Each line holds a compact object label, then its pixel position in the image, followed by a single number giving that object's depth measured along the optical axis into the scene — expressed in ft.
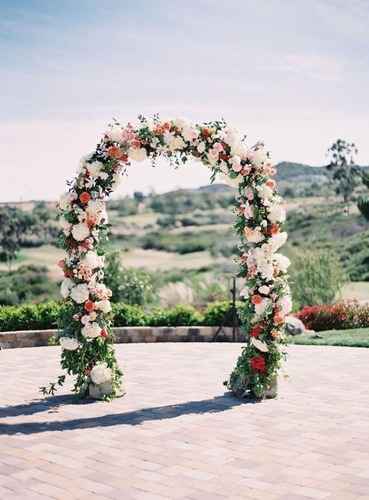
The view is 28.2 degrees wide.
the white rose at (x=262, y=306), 28.84
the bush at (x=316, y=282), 79.05
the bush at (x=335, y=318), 58.18
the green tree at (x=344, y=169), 179.11
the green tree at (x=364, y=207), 122.01
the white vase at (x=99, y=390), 29.10
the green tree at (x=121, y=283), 66.18
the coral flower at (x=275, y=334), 28.91
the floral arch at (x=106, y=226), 28.48
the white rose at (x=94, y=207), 28.40
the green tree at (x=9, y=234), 117.91
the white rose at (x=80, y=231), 28.45
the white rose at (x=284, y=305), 28.89
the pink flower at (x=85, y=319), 28.64
